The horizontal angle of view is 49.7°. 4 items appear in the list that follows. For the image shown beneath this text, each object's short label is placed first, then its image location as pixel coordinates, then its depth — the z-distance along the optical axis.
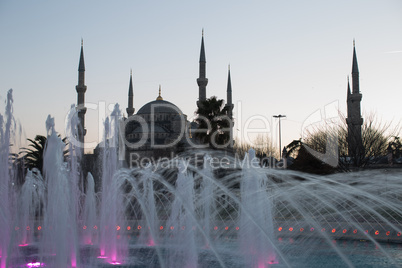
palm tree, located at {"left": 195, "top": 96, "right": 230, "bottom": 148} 27.70
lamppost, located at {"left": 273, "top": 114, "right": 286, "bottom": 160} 48.50
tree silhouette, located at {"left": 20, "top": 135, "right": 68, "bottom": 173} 30.52
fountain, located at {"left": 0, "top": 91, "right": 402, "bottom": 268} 9.05
